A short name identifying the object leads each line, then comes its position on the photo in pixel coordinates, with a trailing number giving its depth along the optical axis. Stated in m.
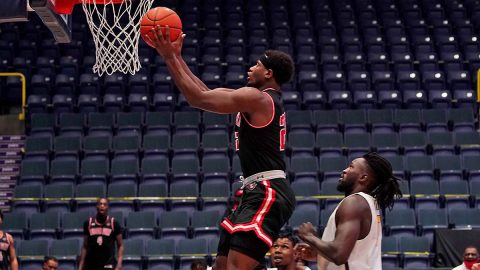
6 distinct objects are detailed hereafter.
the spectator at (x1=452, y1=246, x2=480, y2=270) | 15.53
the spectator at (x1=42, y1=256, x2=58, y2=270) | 15.81
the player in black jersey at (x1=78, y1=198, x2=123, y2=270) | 16.44
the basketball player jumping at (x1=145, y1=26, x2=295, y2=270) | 7.86
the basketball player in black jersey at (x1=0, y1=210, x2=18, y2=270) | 15.15
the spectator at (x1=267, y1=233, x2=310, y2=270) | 10.36
